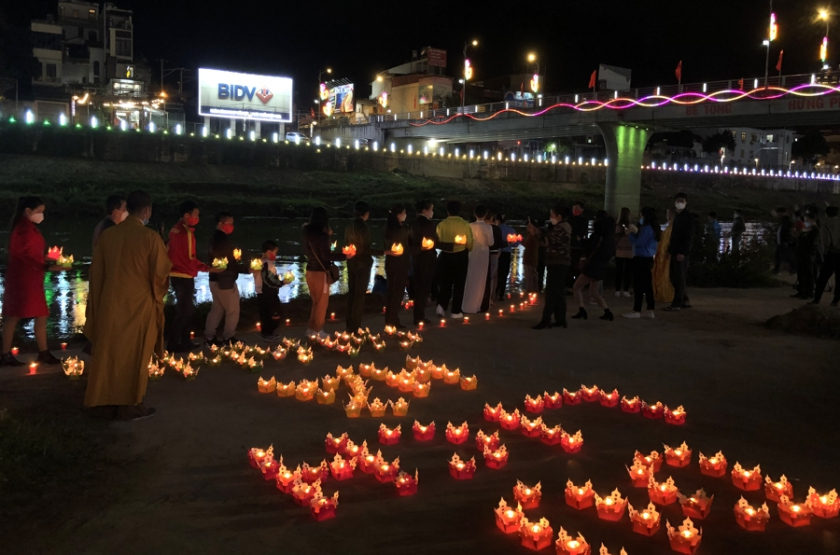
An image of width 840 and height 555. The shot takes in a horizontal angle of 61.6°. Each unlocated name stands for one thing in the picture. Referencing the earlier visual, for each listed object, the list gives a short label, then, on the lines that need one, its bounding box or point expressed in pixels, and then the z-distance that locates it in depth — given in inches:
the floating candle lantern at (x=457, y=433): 221.8
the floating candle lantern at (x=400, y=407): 245.1
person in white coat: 433.7
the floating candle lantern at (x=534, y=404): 254.7
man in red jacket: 313.7
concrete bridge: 1147.9
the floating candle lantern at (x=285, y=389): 267.9
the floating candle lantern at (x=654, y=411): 249.3
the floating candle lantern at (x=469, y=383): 283.4
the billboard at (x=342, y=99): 2795.3
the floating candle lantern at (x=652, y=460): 200.2
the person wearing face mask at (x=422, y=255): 391.5
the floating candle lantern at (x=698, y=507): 172.7
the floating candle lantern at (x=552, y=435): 223.5
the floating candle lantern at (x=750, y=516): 168.4
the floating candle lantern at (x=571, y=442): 216.5
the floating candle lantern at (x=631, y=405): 257.8
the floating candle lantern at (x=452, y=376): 289.9
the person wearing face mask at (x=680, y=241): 444.7
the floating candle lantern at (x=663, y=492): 180.4
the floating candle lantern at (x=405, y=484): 183.5
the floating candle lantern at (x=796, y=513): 171.3
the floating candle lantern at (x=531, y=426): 229.6
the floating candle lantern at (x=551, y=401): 260.8
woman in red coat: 281.3
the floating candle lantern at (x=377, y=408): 244.1
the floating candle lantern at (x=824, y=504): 174.1
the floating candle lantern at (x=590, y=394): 271.6
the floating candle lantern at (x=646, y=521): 164.2
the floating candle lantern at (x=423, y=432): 223.6
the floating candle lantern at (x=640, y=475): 190.9
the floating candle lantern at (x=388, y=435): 218.4
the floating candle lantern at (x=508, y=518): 163.3
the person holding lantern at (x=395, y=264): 374.9
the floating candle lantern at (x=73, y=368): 277.1
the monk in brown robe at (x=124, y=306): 223.5
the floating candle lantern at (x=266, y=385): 270.5
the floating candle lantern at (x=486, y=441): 212.1
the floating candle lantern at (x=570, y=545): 150.9
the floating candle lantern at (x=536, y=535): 157.4
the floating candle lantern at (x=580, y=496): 176.6
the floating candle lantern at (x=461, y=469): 194.7
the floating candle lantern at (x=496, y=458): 203.0
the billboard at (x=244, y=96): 1904.5
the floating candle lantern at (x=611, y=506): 171.3
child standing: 360.5
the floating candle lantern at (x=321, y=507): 168.4
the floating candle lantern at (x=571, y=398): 267.1
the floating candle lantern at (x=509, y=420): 236.8
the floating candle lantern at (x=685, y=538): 156.2
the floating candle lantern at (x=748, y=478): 190.2
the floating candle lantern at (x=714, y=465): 199.5
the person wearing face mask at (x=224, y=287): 330.6
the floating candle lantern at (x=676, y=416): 244.5
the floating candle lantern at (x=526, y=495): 177.0
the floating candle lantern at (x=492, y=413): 242.7
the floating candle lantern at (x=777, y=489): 180.5
